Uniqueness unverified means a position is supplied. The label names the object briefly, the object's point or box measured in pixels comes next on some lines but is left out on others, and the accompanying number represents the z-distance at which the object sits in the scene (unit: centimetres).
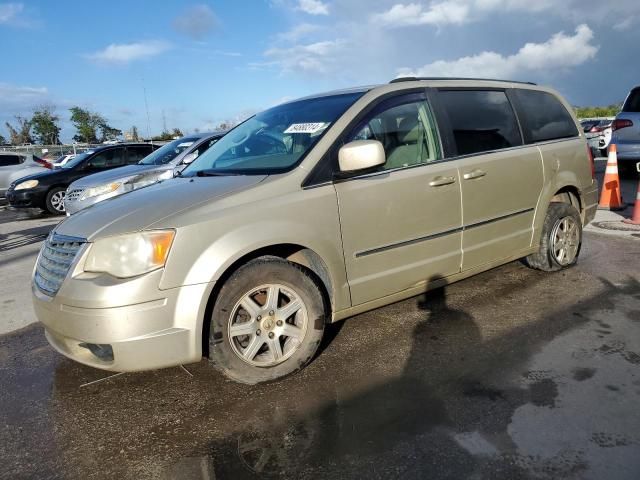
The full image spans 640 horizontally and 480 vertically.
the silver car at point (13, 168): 1495
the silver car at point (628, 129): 973
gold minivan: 273
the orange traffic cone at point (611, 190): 817
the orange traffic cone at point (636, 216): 695
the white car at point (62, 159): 2642
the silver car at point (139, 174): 792
